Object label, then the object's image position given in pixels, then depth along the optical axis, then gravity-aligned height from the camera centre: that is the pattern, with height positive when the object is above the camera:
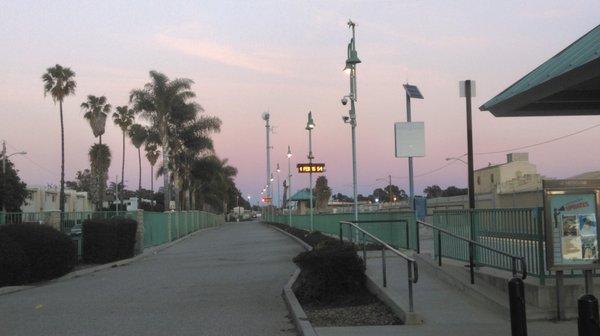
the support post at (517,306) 5.53 -0.79
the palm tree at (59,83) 48.00 +10.42
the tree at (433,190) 149.12 +6.17
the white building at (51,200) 75.12 +2.97
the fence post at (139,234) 24.66 -0.51
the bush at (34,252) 15.27 -0.74
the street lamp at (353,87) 20.73 +4.33
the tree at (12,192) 55.97 +2.79
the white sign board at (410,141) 17.97 +2.11
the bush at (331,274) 11.28 -1.00
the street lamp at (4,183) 55.46 +3.42
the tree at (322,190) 94.82 +4.18
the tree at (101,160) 65.98 +6.55
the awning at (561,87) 6.51 +1.57
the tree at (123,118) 70.88 +11.36
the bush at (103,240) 21.08 -0.63
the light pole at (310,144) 32.69 +4.22
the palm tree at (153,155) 50.74 +6.17
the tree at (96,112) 59.56 +10.15
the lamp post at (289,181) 47.04 +3.24
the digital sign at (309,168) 32.50 +2.56
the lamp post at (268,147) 60.50 +6.98
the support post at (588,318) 4.29 -0.69
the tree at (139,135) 49.00 +6.54
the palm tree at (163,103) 48.53 +8.88
